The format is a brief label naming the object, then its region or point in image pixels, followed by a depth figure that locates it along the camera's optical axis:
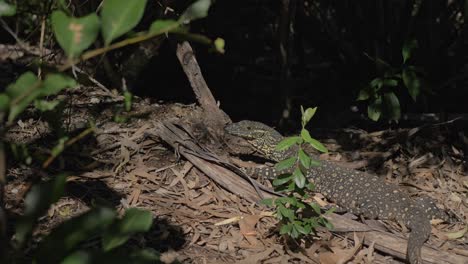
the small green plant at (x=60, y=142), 1.47
